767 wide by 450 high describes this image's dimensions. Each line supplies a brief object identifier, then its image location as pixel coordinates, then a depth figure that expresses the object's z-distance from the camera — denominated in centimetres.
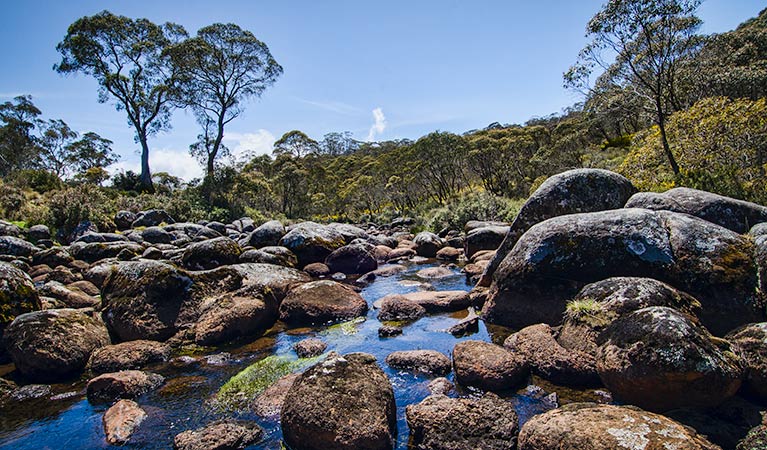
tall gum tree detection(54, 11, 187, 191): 3888
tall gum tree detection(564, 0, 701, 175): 1666
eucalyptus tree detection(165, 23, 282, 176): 3972
